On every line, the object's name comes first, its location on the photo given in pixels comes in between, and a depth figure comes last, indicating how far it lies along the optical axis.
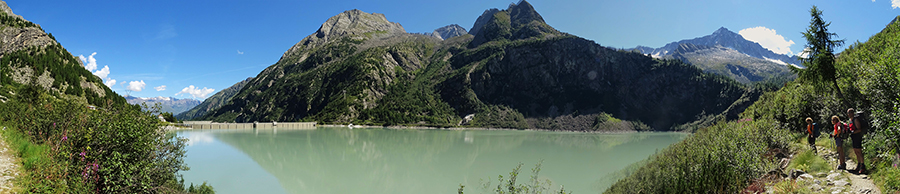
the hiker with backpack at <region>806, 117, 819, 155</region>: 14.40
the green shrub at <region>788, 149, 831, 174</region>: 11.40
